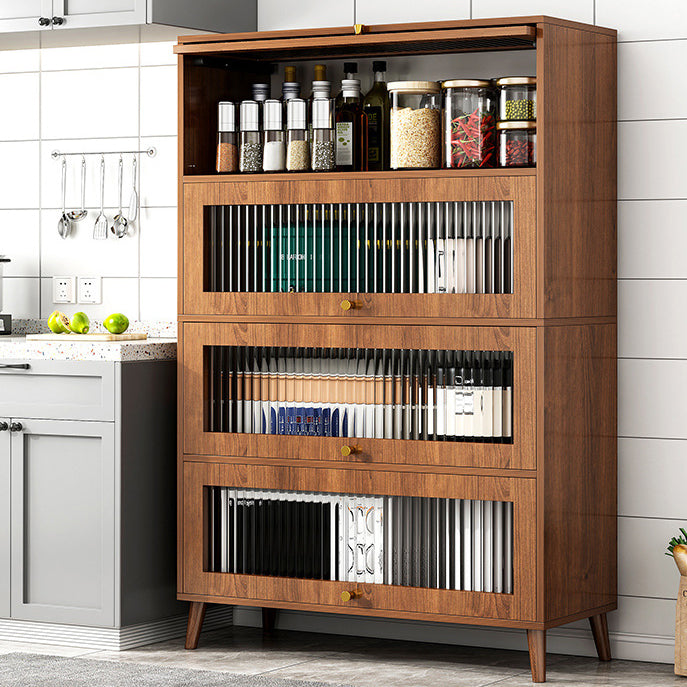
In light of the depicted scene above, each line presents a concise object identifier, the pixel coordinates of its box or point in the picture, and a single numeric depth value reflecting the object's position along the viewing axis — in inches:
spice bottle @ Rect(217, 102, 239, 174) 253.4
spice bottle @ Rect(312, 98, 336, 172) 246.4
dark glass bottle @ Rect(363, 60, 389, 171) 249.5
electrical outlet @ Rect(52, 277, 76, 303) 297.3
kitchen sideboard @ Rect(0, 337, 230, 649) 249.6
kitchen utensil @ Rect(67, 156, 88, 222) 295.2
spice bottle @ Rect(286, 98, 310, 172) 248.1
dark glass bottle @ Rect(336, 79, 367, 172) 246.9
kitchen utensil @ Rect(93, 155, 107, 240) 293.9
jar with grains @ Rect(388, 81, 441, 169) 238.6
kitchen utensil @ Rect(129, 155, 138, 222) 290.3
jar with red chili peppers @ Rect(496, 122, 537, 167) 231.3
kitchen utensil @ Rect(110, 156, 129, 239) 291.6
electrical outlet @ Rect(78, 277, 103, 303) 295.2
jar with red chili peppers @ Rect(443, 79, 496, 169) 235.4
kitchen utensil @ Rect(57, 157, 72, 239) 297.0
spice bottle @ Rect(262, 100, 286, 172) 249.6
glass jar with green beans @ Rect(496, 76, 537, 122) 231.7
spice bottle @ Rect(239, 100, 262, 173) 251.7
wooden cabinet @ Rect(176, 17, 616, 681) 230.3
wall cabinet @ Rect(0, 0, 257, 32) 260.3
